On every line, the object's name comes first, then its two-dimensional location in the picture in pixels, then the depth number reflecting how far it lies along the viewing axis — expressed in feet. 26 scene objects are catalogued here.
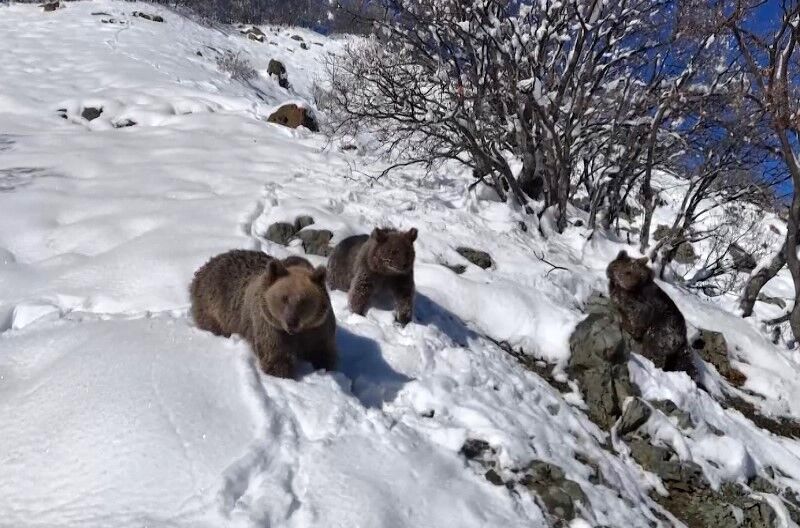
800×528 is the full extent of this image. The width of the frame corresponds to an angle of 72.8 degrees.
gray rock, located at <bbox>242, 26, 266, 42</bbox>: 137.28
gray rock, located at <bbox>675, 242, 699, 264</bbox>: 57.82
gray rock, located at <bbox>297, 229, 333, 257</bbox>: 25.20
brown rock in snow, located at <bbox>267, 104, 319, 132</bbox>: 54.03
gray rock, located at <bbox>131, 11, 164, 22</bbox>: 112.78
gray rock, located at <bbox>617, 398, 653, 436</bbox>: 17.81
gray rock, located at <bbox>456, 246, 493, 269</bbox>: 27.73
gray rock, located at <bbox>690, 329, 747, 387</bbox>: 25.66
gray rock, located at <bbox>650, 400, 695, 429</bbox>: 18.48
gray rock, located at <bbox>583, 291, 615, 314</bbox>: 25.39
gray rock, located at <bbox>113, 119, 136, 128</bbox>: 48.91
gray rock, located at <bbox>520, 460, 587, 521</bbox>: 13.00
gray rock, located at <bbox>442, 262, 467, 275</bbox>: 26.02
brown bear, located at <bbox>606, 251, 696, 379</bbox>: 23.07
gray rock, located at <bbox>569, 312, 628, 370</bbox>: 19.69
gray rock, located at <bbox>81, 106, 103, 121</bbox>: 50.11
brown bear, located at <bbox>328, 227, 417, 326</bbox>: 18.39
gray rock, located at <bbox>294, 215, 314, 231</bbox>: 26.89
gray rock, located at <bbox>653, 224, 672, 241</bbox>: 53.77
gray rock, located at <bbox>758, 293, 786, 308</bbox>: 41.59
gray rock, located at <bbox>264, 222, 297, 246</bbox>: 25.63
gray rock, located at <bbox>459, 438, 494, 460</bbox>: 13.79
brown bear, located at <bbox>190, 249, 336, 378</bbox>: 13.65
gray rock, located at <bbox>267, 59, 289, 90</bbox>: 99.71
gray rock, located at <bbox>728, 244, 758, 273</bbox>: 43.28
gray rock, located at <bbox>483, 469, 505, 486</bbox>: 13.16
